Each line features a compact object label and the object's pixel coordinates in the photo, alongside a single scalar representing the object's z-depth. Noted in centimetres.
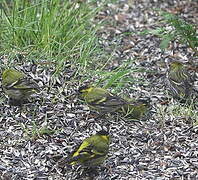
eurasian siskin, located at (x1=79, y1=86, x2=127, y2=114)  1268
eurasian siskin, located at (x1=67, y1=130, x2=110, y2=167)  1098
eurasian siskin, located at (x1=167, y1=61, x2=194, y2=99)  1448
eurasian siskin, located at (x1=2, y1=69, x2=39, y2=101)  1265
